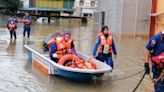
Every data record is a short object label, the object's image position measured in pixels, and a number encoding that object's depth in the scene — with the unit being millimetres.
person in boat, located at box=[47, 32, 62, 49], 8847
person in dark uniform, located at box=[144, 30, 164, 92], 5306
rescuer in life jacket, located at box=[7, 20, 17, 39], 18552
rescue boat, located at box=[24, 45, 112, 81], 7586
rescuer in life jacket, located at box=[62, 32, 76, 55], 8659
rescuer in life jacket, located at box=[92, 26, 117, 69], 8746
